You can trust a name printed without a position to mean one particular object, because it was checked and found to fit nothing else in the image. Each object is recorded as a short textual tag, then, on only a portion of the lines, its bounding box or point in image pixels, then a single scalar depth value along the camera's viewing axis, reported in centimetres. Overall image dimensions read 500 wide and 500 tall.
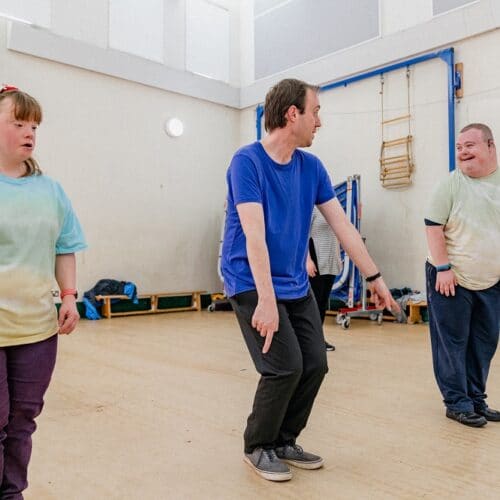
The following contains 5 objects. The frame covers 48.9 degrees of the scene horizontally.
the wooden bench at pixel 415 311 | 598
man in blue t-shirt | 177
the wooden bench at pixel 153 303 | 682
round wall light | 781
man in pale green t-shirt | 243
